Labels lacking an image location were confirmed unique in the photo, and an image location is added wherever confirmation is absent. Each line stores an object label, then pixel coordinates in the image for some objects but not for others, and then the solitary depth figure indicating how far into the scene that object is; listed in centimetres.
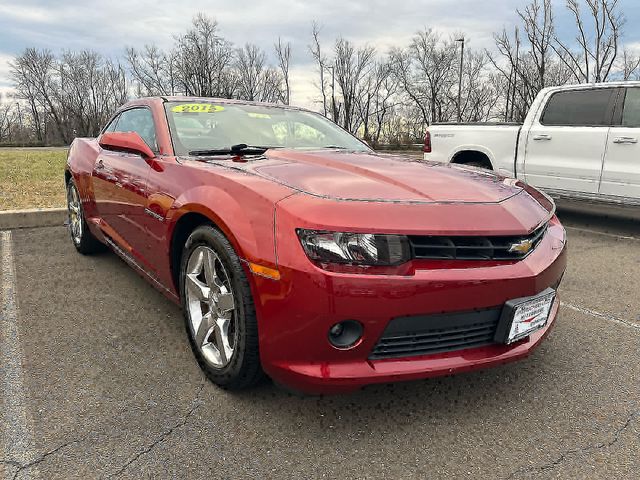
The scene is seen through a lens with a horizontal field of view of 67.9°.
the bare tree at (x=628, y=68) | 2577
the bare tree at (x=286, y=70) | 4688
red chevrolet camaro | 174
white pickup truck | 565
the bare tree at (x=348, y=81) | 4856
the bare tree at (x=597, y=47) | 2325
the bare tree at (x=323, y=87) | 4661
